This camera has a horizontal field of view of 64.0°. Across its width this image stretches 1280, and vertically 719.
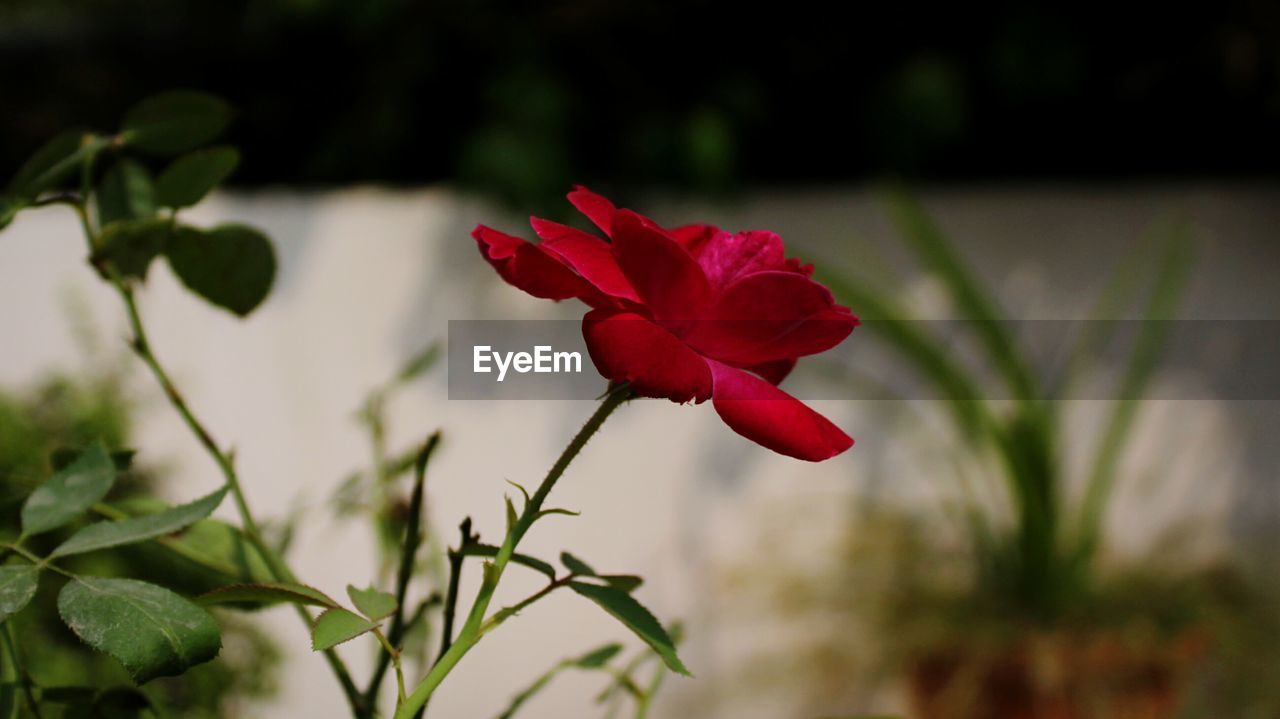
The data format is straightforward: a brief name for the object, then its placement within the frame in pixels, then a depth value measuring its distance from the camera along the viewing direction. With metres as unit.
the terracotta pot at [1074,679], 1.04
